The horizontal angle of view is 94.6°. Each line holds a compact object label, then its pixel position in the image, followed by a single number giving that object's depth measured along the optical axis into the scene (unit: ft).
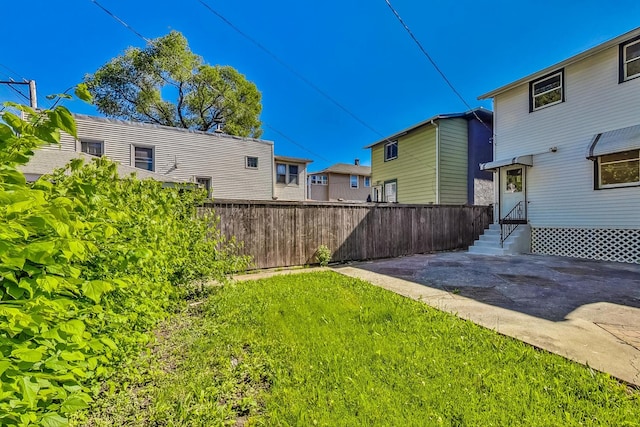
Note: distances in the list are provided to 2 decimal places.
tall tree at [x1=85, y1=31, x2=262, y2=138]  63.36
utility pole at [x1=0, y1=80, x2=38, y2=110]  37.18
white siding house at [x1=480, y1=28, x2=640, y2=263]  25.52
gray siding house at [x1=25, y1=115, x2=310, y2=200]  40.24
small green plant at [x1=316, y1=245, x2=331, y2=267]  25.04
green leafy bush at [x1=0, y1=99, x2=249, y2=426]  3.18
